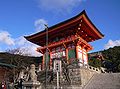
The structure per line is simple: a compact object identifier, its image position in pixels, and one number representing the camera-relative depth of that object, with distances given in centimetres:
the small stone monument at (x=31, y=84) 729
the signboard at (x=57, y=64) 953
